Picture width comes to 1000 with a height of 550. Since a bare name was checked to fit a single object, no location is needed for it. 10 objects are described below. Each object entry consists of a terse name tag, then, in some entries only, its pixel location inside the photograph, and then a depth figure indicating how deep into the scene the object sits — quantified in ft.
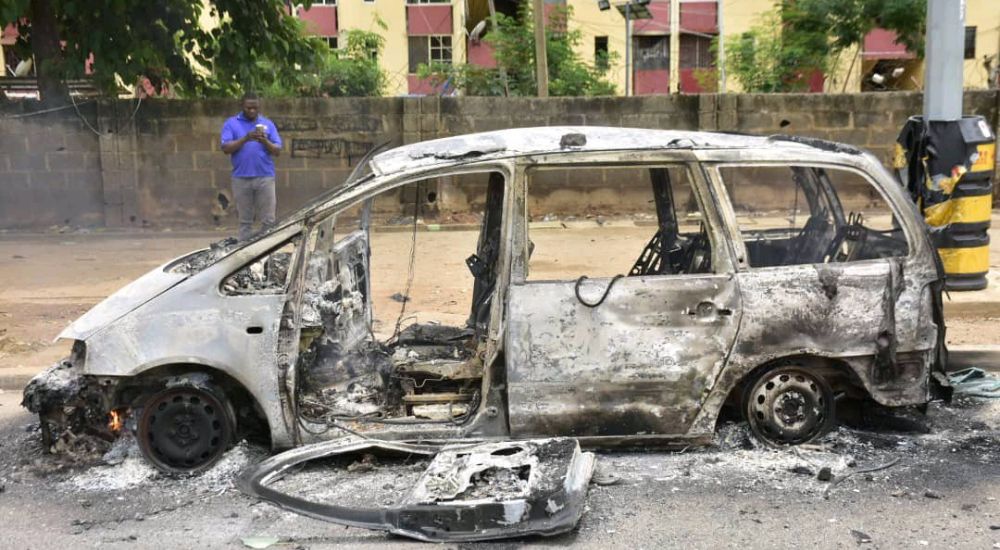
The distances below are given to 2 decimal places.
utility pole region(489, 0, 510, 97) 50.21
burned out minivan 15.02
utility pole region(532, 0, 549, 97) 45.55
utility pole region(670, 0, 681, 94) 103.65
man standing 30.50
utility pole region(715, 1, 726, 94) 76.79
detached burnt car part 12.89
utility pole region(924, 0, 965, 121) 20.97
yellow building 103.04
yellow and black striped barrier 20.01
